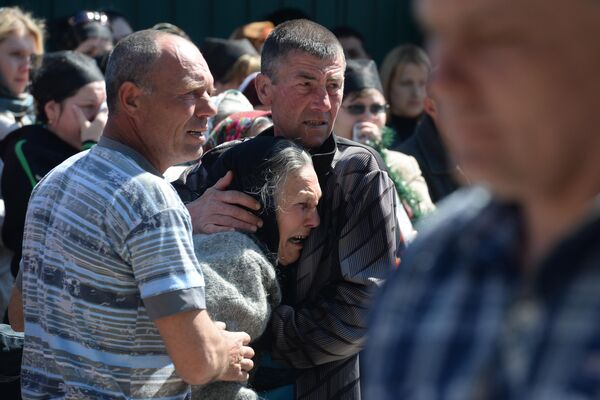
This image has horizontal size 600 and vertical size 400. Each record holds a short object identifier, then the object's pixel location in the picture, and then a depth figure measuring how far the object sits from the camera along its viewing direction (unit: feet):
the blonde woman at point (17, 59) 32.94
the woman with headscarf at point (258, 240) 17.72
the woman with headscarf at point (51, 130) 26.27
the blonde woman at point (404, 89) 40.09
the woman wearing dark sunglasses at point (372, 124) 28.55
